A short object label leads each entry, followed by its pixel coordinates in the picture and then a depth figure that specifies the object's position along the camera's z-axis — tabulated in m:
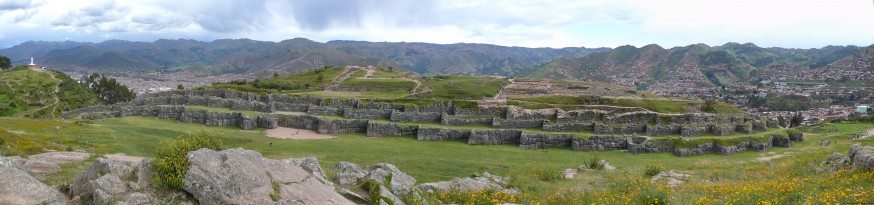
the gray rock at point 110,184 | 9.75
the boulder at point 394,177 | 13.67
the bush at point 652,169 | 20.82
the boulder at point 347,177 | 13.73
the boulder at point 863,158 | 14.49
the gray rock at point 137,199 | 9.53
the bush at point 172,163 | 9.91
